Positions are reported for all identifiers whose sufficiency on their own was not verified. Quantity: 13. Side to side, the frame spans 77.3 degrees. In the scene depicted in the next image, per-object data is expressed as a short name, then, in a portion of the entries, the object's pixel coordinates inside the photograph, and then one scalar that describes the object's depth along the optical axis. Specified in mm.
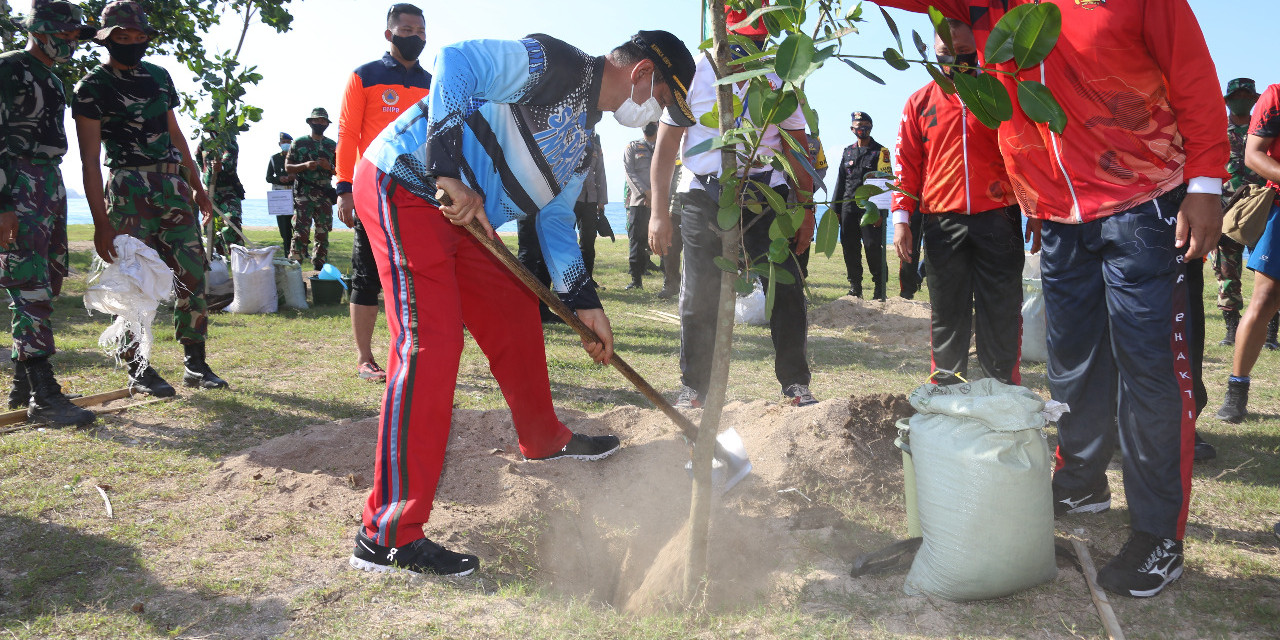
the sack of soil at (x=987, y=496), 2271
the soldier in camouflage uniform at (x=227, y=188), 9289
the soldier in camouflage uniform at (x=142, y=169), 4215
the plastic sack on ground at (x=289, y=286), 8023
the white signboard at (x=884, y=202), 8364
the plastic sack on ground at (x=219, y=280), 7728
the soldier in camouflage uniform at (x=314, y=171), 11453
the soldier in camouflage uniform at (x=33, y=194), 4004
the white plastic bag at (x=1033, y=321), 5812
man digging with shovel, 2469
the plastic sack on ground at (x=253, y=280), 7594
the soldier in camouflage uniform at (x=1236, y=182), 6008
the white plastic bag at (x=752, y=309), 7410
